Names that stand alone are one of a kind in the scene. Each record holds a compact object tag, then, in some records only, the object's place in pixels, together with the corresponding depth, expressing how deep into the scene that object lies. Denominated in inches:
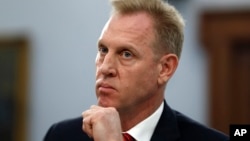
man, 118.4
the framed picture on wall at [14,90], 290.3
